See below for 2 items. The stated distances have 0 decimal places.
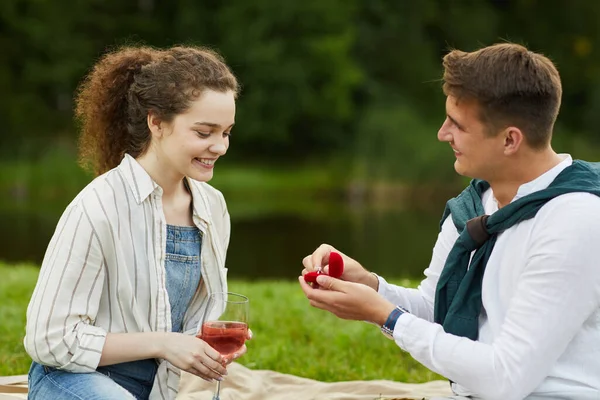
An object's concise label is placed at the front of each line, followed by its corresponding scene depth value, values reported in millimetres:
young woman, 6568
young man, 5690
